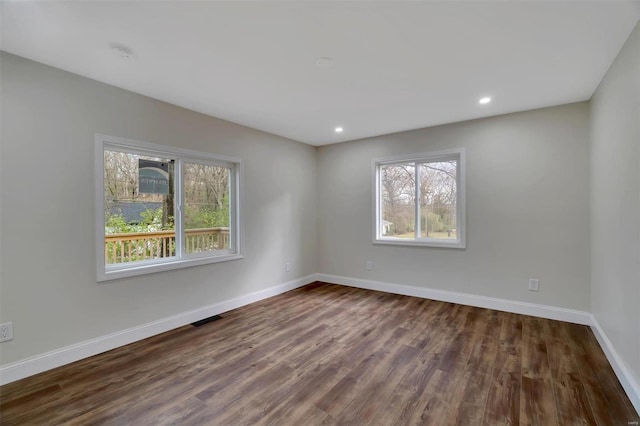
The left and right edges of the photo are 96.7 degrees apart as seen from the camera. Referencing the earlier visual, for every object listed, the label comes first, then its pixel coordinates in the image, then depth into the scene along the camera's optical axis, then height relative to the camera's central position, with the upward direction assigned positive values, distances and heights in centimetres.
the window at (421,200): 392 +17
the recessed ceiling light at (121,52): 204 +119
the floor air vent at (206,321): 322 -126
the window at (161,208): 274 +6
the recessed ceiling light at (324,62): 222 +119
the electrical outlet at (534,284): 333 -87
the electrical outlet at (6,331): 208 -87
